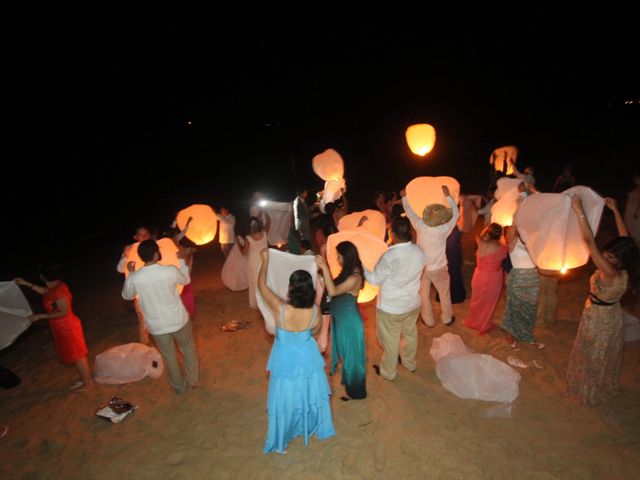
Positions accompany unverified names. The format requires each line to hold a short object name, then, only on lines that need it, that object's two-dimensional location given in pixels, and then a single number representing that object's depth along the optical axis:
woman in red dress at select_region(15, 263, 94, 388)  4.11
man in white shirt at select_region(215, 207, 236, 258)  8.36
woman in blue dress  3.06
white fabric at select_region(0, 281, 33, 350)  3.96
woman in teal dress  3.77
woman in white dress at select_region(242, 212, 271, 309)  6.12
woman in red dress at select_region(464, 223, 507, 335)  4.91
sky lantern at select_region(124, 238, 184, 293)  4.48
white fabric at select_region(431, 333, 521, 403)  3.90
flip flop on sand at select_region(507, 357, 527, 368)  4.46
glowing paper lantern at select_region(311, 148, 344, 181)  7.30
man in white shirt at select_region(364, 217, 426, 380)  3.77
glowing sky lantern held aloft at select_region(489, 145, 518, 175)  6.56
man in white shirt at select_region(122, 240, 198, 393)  3.79
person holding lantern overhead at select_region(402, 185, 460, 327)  4.85
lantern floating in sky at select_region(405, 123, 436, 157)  6.64
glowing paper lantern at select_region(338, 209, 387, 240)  4.93
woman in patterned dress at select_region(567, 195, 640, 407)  3.21
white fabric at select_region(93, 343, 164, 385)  4.84
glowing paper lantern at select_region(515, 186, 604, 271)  3.74
